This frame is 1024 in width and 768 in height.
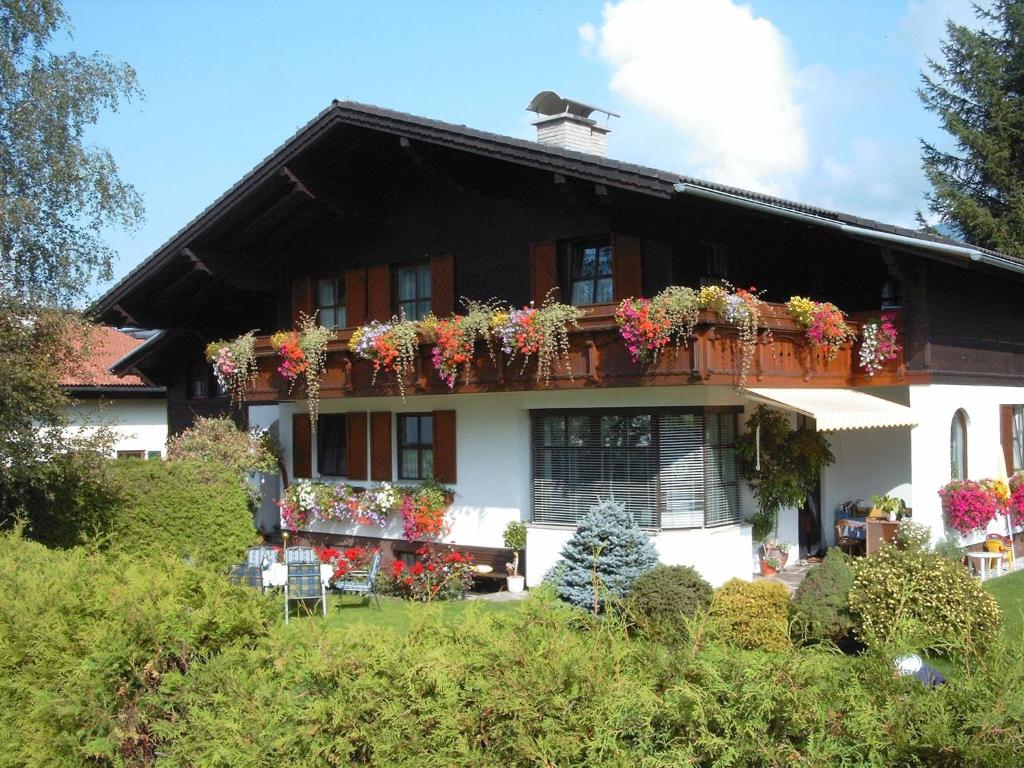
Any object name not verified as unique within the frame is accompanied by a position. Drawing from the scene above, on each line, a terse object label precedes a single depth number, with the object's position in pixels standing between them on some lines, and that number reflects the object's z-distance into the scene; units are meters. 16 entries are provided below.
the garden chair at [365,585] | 14.49
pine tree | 29.80
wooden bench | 16.00
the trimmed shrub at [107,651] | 6.50
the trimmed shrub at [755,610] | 10.45
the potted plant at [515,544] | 15.71
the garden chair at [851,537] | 15.95
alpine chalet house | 14.04
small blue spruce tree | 13.47
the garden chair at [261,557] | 14.73
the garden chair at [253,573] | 13.15
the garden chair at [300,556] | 14.19
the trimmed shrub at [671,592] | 11.14
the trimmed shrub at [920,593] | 10.07
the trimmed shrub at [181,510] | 16.56
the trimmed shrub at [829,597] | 10.45
